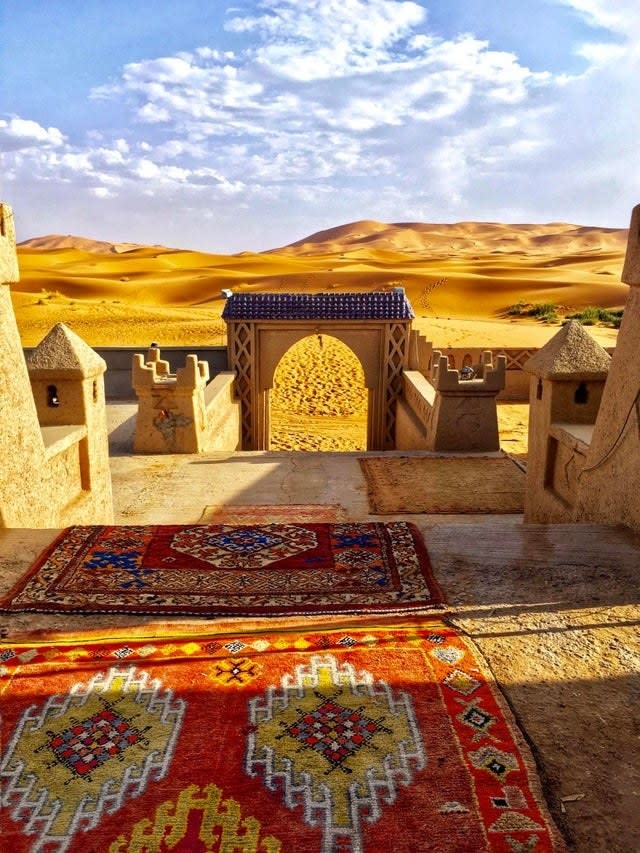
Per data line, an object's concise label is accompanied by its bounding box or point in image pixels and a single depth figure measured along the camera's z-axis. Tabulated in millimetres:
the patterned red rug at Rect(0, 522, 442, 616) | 3596
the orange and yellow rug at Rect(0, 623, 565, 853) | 2092
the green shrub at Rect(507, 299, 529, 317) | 36938
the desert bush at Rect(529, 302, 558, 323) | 33562
